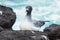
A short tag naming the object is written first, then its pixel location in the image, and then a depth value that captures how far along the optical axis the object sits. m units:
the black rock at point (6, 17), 8.45
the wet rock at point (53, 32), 6.58
